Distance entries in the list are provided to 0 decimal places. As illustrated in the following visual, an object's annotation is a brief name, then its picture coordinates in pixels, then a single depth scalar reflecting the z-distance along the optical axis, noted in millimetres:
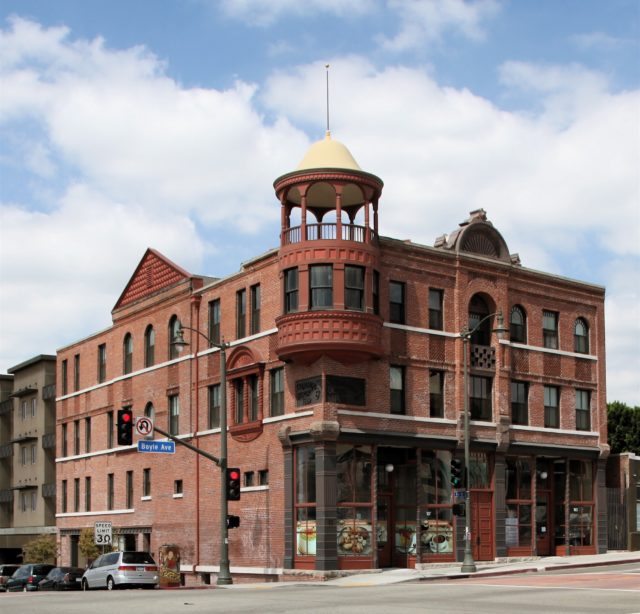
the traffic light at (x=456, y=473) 40938
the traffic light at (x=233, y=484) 39188
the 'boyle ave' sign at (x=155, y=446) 40344
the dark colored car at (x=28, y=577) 51125
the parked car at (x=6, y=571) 57078
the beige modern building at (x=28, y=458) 76188
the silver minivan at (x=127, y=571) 40656
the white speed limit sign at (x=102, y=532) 47219
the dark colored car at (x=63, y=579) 47156
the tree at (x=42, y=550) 67038
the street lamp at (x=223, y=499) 39188
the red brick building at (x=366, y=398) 42656
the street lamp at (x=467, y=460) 40469
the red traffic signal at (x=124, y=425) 35781
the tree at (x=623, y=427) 73562
